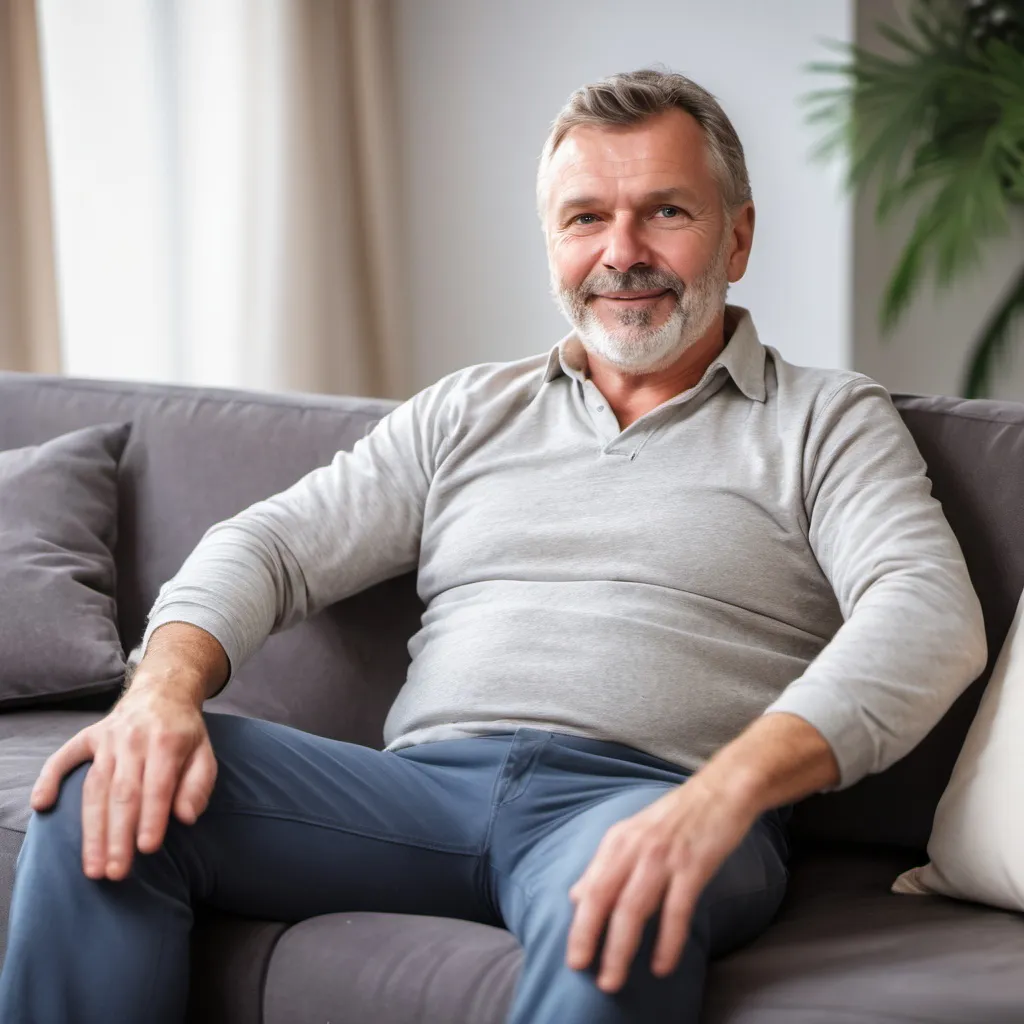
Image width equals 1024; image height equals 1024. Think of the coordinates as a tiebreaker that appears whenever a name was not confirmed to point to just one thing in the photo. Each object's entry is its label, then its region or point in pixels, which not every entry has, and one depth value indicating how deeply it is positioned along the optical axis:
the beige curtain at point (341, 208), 3.46
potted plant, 3.43
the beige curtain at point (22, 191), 2.77
